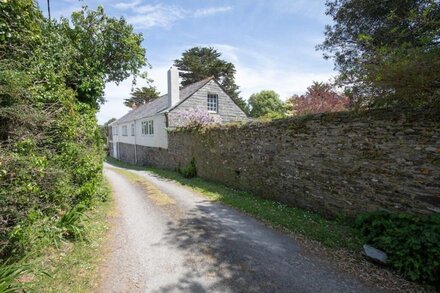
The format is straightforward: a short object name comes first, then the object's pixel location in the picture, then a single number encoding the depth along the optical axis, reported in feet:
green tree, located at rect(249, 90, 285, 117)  138.31
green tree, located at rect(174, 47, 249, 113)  126.31
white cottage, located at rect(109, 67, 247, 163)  65.82
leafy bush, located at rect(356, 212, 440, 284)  13.78
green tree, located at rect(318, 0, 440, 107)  14.79
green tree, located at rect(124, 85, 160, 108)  157.07
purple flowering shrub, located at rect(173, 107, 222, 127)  63.74
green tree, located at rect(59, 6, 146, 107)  26.96
